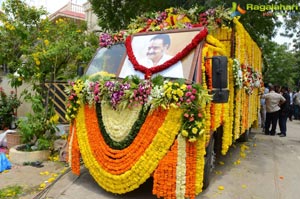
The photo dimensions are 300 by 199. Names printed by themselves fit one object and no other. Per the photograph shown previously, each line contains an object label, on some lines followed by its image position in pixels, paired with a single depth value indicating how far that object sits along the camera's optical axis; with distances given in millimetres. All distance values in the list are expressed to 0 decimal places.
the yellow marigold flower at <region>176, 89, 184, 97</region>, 3594
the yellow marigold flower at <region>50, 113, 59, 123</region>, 6363
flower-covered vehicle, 3701
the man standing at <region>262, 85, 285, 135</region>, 9586
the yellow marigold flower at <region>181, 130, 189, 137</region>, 3592
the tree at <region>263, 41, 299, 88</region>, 32688
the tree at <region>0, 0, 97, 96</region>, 6484
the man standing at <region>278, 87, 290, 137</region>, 10147
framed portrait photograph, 4145
